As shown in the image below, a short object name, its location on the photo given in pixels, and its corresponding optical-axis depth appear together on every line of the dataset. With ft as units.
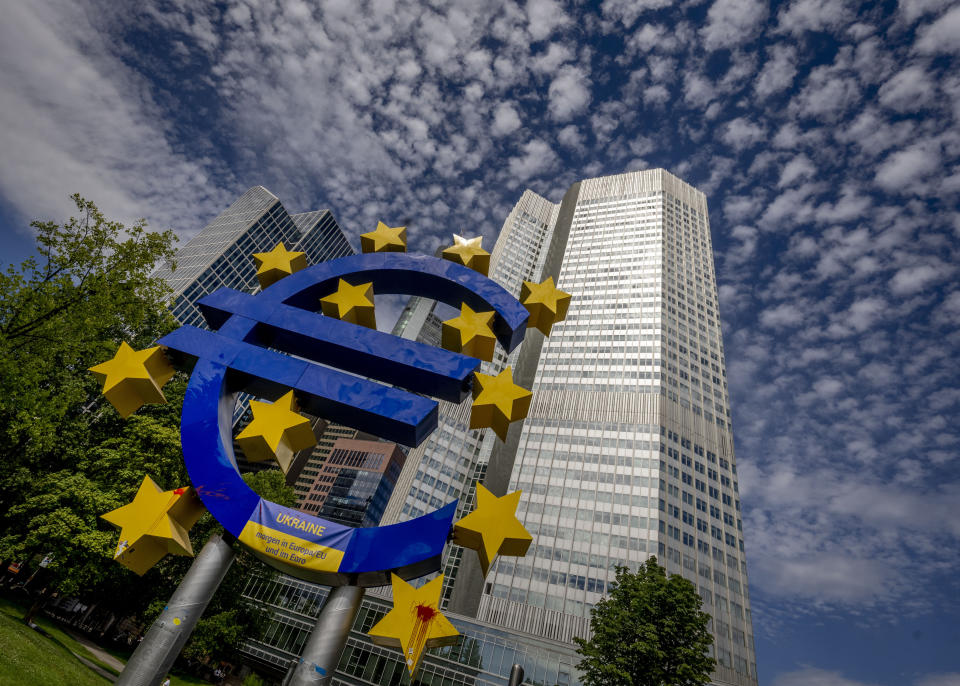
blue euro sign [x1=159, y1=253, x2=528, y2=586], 23.54
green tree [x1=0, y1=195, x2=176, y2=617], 39.29
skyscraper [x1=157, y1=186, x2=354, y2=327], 367.04
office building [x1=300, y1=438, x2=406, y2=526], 366.43
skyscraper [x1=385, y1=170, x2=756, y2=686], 160.86
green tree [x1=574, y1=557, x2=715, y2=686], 54.29
